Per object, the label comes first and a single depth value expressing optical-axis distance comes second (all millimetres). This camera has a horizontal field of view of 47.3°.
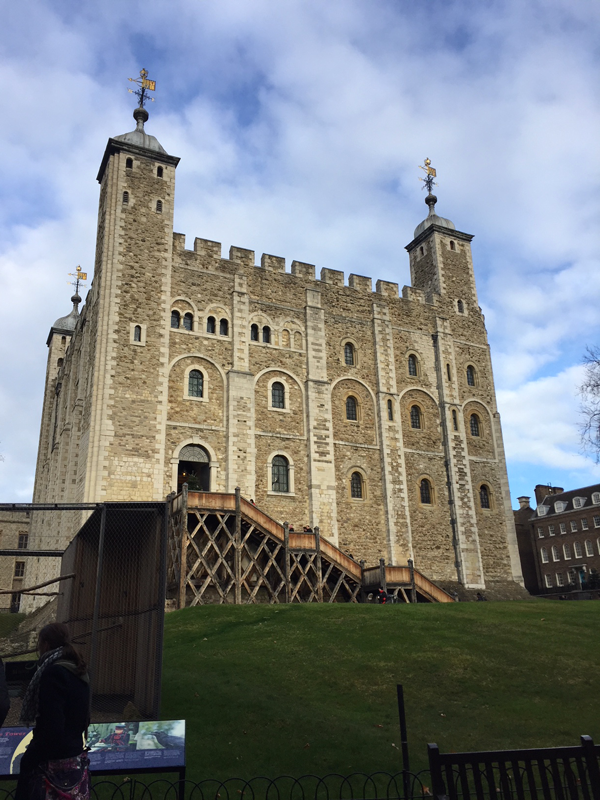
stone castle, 27328
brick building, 51062
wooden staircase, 22578
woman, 4973
